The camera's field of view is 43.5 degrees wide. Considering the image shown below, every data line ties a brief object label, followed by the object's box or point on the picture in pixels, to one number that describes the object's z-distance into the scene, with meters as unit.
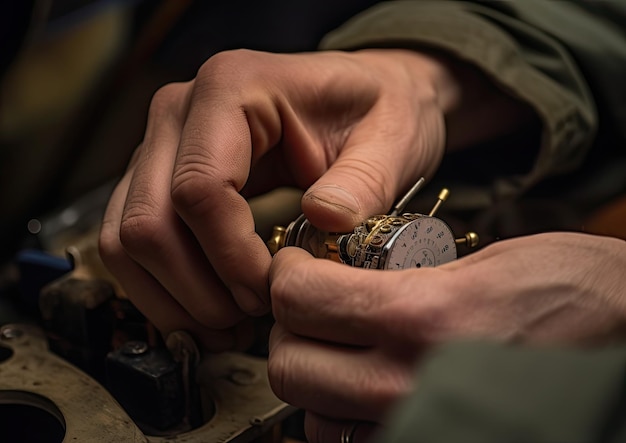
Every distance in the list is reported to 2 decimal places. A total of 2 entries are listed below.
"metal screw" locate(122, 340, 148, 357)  0.75
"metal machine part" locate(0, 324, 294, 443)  0.69
